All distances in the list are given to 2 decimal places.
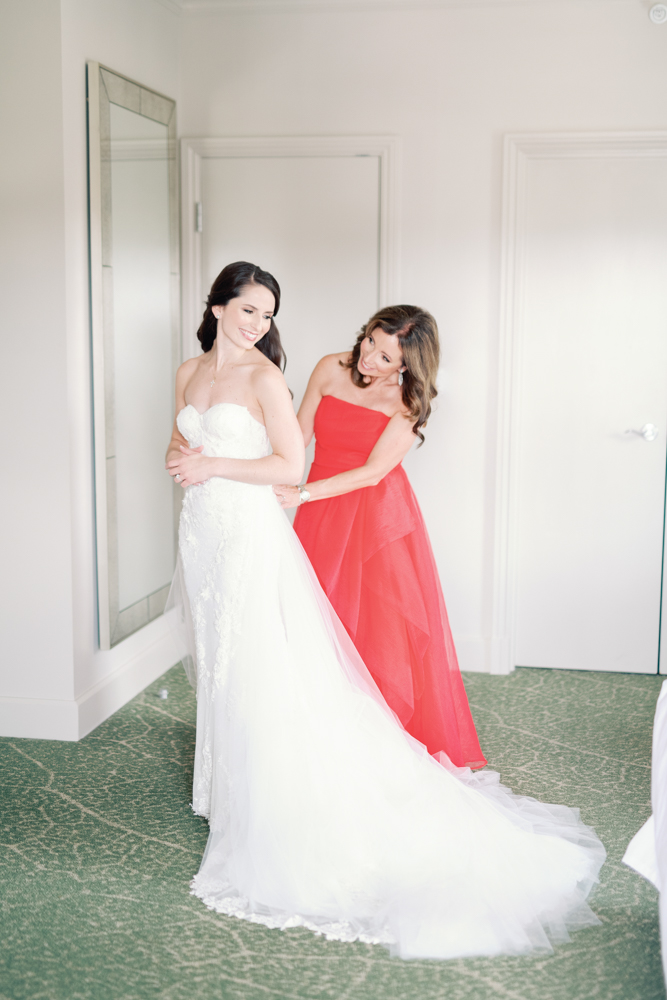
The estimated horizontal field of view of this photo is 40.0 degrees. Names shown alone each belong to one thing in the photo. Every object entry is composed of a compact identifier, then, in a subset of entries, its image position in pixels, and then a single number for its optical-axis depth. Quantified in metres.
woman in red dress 3.05
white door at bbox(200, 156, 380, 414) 4.24
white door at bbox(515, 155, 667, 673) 4.13
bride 2.33
